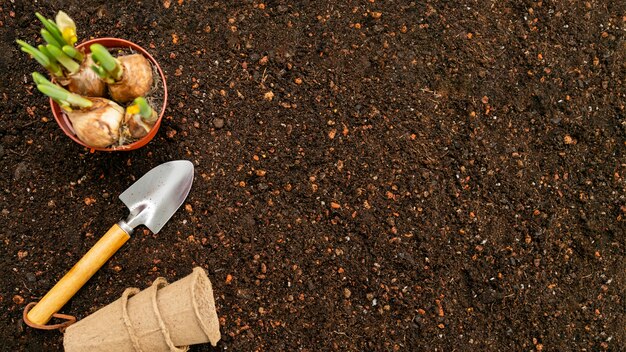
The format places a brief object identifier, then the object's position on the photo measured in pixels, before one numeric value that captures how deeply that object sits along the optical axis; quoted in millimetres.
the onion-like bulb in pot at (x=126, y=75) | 1094
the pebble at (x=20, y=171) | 1364
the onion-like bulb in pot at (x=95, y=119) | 1136
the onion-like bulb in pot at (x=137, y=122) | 1123
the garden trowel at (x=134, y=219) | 1247
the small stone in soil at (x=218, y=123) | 1390
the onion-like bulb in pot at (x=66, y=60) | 1040
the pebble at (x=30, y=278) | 1337
